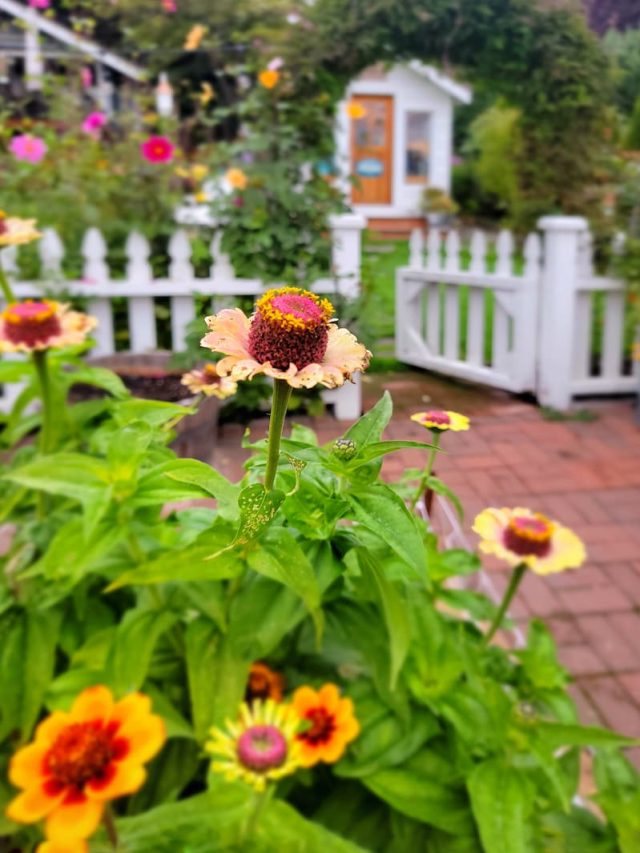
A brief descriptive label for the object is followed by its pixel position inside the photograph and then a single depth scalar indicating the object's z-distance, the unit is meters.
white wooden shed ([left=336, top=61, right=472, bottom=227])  13.20
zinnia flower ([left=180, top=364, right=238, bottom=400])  0.92
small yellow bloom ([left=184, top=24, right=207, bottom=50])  4.61
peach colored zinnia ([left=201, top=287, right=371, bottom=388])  0.34
